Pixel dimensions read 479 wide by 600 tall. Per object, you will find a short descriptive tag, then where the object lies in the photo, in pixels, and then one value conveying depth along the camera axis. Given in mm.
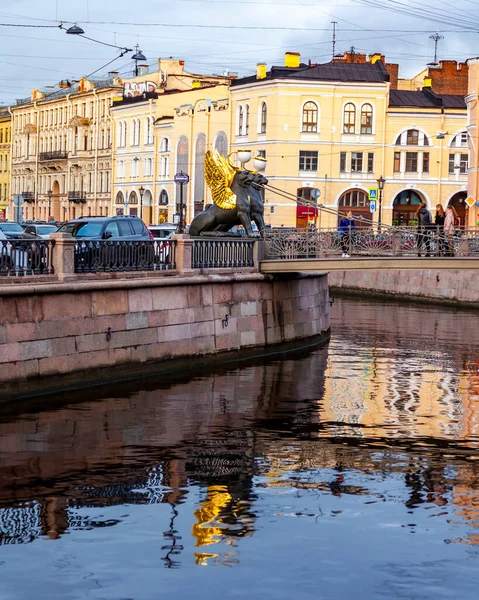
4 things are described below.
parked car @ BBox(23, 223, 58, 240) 39331
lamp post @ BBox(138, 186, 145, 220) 80812
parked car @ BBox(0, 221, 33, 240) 34138
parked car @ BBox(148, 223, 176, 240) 39812
